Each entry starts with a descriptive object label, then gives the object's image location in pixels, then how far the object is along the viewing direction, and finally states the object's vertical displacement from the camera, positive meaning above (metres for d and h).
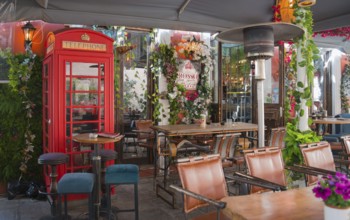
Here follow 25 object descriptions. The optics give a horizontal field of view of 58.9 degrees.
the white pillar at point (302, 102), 3.46 +0.05
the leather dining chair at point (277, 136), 4.78 -0.46
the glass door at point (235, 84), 7.27 +0.54
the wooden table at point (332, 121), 6.49 -0.31
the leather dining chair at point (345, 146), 3.30 -0.43
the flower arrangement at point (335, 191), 1.40 -0.39
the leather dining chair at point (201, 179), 2.24 -0.55
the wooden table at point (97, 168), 3.62 -0.70
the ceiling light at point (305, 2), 2.65 +0.90
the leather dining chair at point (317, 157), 2.77 -0.48
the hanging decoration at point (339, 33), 5.33 +1.28
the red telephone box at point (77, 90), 4.11 +0.25
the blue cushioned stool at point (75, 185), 3.20 -0.80
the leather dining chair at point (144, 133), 6.05 -0.50
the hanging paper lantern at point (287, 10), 3.40 +1.07
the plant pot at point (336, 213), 1.40 -0.49
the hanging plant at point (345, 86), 9.42 +0.61
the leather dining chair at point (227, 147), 4.27 -0.57
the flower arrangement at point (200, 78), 6.70 +0.65
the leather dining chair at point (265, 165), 2.62 -0.51
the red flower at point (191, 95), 6.81 +0.26
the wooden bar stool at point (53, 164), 3.71 -0.66
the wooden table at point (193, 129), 4.59 -0.35
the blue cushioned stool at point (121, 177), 3.47 -0.77
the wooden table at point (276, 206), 1.66 -0.58
